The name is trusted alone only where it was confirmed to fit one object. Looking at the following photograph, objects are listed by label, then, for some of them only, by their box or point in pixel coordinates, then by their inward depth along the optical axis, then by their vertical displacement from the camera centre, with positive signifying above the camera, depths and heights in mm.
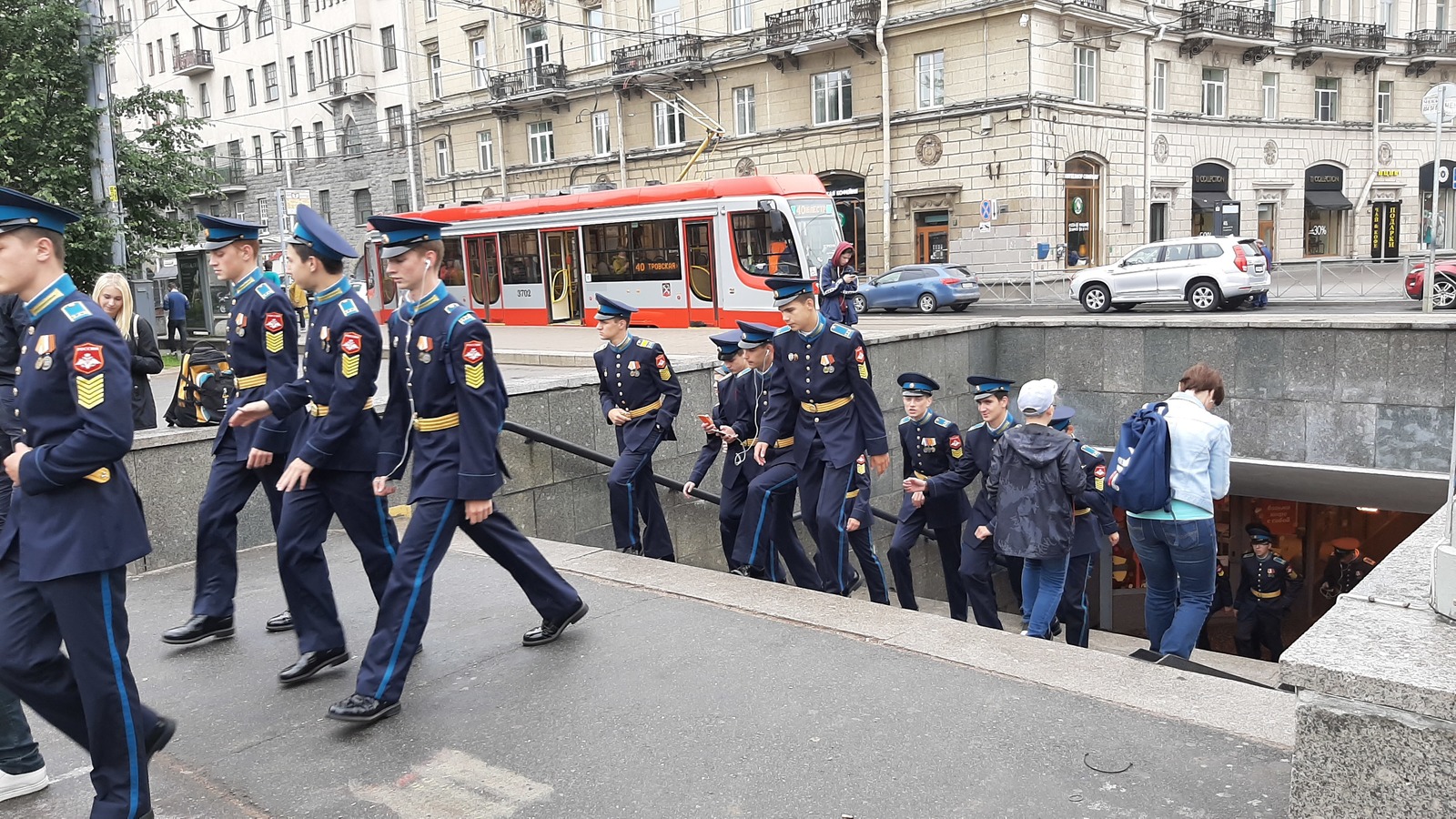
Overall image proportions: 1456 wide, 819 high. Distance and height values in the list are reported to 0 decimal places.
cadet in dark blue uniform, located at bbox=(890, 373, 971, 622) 8008 -1721
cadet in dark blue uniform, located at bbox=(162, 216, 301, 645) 5160 -746
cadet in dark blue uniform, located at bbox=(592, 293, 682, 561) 8133 -1021
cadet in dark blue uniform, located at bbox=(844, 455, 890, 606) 7340 -1917
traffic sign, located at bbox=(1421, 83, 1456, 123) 14141 +1470
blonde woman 6781 -368
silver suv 19984 -813
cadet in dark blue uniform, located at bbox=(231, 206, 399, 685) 4598 -656
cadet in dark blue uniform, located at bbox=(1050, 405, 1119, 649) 7465 -2004
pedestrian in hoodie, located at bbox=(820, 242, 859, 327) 13117 -441
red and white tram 19469 +186
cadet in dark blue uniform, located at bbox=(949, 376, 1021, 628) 7387 -1812
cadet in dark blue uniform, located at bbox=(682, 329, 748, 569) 8453 -1493
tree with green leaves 15008 +2361
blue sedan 24750 -977
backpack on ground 7309 -707
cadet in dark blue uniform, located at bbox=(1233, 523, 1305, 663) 11508 -3825
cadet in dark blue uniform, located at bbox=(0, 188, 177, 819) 3281 -700
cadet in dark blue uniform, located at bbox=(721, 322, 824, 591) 7789 -1649
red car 18250 -1106
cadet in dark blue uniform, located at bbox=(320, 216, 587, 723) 4234 -669
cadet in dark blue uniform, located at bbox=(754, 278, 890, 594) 7141 -975
